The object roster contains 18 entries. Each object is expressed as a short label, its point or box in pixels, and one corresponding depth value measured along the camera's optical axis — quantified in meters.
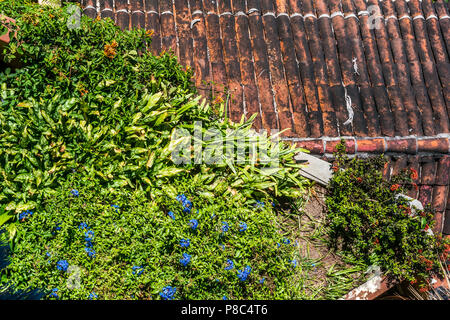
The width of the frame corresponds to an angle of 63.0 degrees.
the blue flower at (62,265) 3.49
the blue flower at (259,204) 4.21
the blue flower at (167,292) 3.49
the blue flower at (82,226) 3.74
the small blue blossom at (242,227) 3.92
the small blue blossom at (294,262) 3.94
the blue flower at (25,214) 3.69
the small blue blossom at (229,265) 3.70
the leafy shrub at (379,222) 4.02
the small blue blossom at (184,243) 3.68
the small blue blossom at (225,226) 3.87
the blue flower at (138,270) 3.58
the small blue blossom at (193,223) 3.80
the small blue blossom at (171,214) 3.92
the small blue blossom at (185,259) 3.59
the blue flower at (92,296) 3.49
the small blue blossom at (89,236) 3.66
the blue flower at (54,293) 3.47
